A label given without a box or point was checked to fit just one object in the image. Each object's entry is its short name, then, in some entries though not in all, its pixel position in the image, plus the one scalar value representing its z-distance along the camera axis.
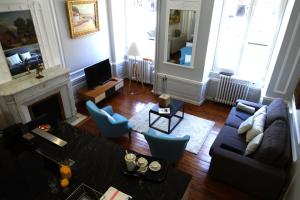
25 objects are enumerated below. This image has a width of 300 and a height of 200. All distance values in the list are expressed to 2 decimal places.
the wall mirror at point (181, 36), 4.48
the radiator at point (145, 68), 5.79
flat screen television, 4.84
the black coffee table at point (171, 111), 4.03
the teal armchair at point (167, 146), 2.84
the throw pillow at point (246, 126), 3.38
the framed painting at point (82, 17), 4.34
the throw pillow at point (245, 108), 4.02
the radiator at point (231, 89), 4.75
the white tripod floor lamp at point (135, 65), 5.22
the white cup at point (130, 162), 1.99
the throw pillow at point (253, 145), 2.87
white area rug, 3.94
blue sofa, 2.66
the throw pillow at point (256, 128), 3.17
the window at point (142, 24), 5.43
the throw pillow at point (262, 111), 3.61
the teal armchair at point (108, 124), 3.46
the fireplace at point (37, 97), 3.40
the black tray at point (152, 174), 1.94
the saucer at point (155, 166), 2.01
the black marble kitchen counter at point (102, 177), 1.80
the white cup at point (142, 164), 2.02
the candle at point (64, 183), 1.85
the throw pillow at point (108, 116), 3.48
